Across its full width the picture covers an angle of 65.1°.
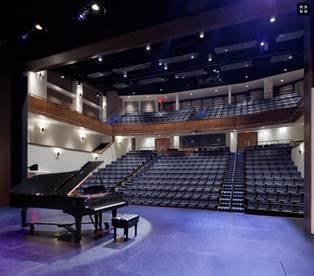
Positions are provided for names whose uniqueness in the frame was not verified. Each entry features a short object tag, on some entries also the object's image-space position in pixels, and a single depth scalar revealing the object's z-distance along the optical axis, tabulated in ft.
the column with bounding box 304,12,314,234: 13.91
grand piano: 12.35
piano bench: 12.71
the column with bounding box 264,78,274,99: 45.50
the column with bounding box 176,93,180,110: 55.22
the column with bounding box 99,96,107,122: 51.26
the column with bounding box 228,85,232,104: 49.37
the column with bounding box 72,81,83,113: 43.45
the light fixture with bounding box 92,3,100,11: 15.98
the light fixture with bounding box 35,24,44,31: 17.83
